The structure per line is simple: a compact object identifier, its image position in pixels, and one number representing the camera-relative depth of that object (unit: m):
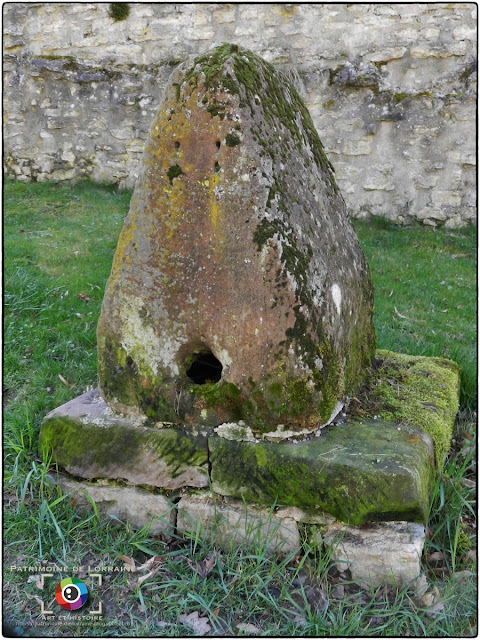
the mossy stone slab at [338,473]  2.05
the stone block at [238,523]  2.17
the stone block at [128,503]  2.32
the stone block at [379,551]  2.04
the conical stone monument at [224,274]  2.12
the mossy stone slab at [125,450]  2.27
